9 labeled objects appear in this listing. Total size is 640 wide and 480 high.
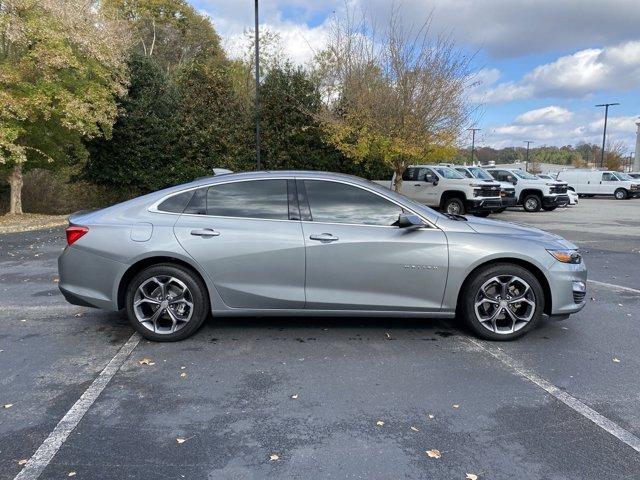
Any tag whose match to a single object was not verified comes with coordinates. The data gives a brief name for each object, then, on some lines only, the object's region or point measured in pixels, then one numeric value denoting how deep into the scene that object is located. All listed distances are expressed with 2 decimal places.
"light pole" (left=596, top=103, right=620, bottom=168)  47.14
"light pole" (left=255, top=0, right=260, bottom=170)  19.16
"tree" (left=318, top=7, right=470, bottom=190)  15.79
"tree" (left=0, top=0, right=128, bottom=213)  12.91
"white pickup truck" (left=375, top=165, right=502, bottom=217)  16.73
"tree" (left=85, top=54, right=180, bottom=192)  19.03
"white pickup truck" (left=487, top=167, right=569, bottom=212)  20.14
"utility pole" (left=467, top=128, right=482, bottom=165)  16.72
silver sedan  4.36
